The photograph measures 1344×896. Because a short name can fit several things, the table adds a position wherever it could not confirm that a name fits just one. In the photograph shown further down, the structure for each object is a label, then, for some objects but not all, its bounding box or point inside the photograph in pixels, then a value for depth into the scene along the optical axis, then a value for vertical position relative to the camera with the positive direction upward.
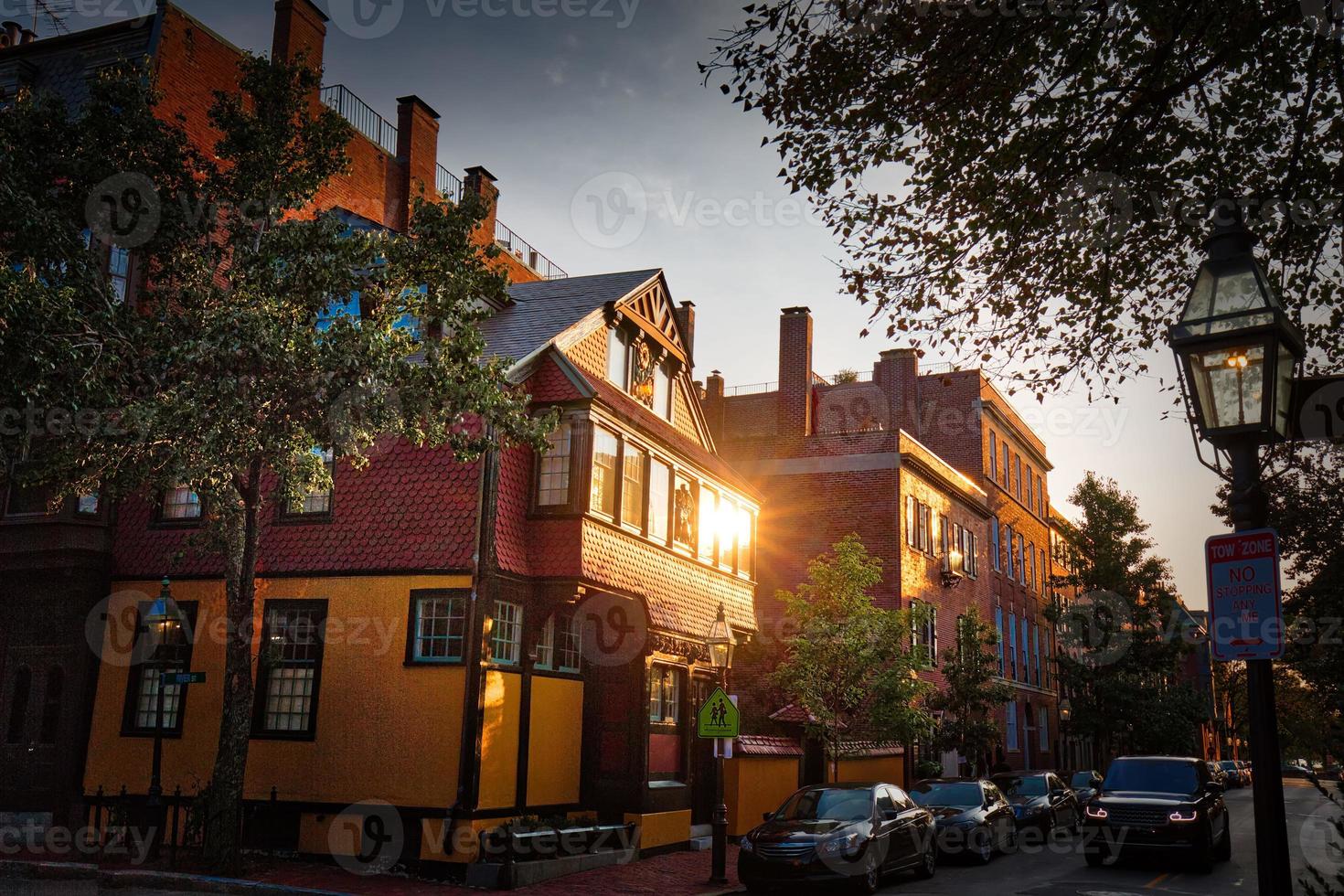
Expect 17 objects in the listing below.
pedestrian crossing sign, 17.69 -0.70
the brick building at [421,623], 17.52 +0.75
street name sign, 17.03 -0.30
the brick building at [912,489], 34.84 +6.77
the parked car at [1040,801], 25.06 -2.72
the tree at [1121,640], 42.06 +1.92
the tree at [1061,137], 9.06 +4.95
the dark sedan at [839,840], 15.46 -2.37
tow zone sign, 4.84 +0.43
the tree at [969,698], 30.55 -0.40
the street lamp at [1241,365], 5.06 +1.55
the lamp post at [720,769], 16.84 -1.58
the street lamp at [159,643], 17.03 +0.25
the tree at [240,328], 14.47 +4.51
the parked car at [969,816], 20.30 -2.53
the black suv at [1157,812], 18.73 -2.15
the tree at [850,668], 24.41 +0.25
